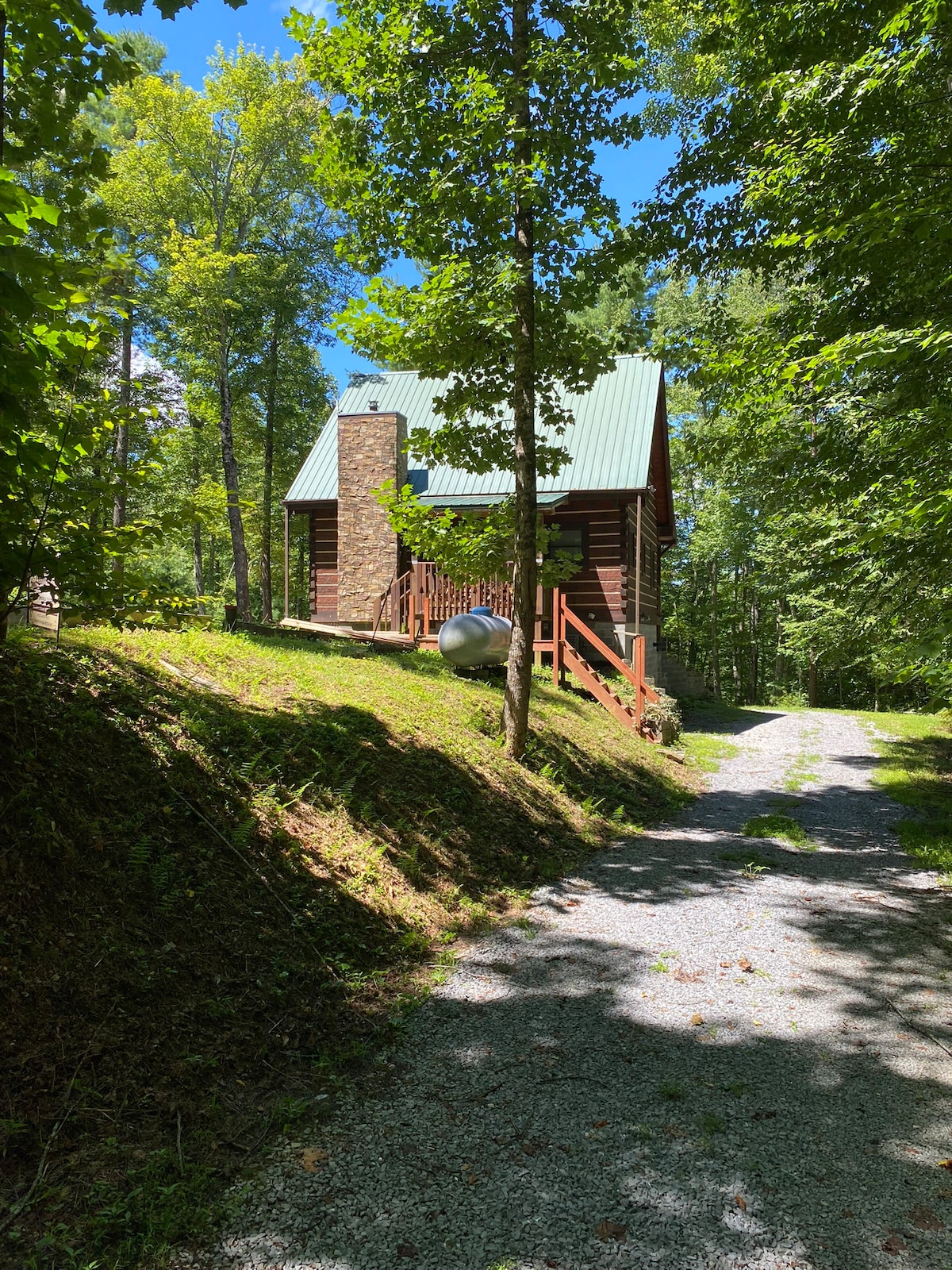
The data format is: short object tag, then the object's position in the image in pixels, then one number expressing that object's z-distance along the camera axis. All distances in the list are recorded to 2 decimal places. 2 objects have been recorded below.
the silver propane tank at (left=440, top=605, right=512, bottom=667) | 11.22
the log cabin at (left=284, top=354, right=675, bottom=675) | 17.66
